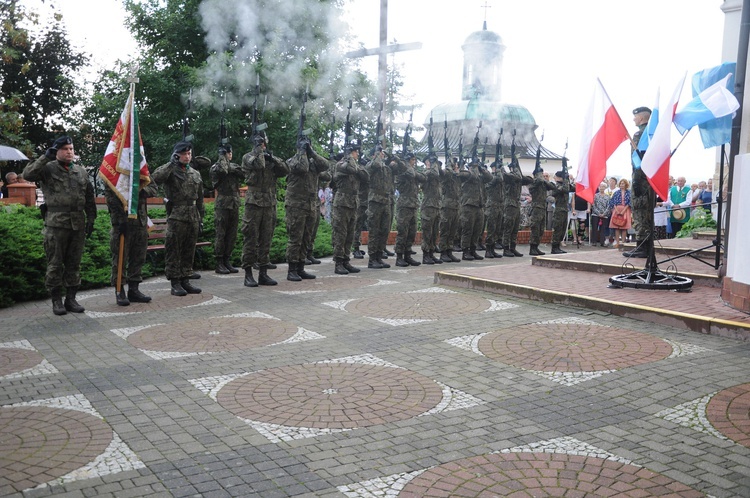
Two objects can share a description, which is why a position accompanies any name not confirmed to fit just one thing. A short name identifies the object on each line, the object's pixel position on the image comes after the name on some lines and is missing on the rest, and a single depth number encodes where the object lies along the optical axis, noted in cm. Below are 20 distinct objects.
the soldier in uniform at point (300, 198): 1069
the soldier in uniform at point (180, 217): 918
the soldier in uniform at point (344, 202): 1162
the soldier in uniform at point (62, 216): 781
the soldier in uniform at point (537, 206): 1550
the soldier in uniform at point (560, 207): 1602
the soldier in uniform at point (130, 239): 861
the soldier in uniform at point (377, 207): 1253
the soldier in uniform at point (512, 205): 1528
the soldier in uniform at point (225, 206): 1128
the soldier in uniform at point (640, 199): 962
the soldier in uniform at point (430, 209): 1345
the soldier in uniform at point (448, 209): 1398
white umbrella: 1390
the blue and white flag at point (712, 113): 745
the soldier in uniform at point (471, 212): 1450
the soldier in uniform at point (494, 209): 1523
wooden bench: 1109
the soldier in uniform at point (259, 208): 1016
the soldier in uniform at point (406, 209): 1297
